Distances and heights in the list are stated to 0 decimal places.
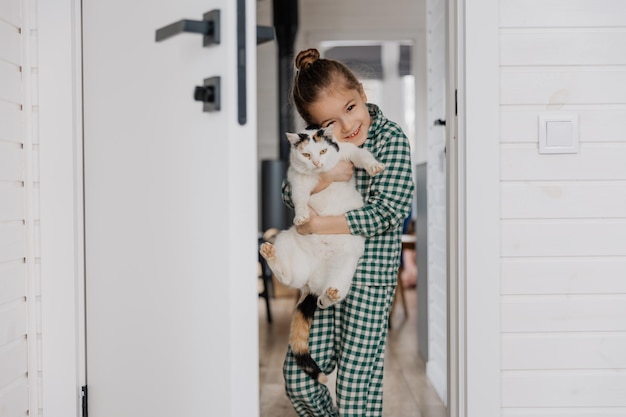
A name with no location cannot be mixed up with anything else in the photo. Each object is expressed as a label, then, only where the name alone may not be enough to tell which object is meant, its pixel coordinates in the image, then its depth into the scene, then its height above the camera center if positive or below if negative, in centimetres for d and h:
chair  462 -56
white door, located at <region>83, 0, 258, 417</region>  140 -4
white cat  194 -12
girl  197 -8
